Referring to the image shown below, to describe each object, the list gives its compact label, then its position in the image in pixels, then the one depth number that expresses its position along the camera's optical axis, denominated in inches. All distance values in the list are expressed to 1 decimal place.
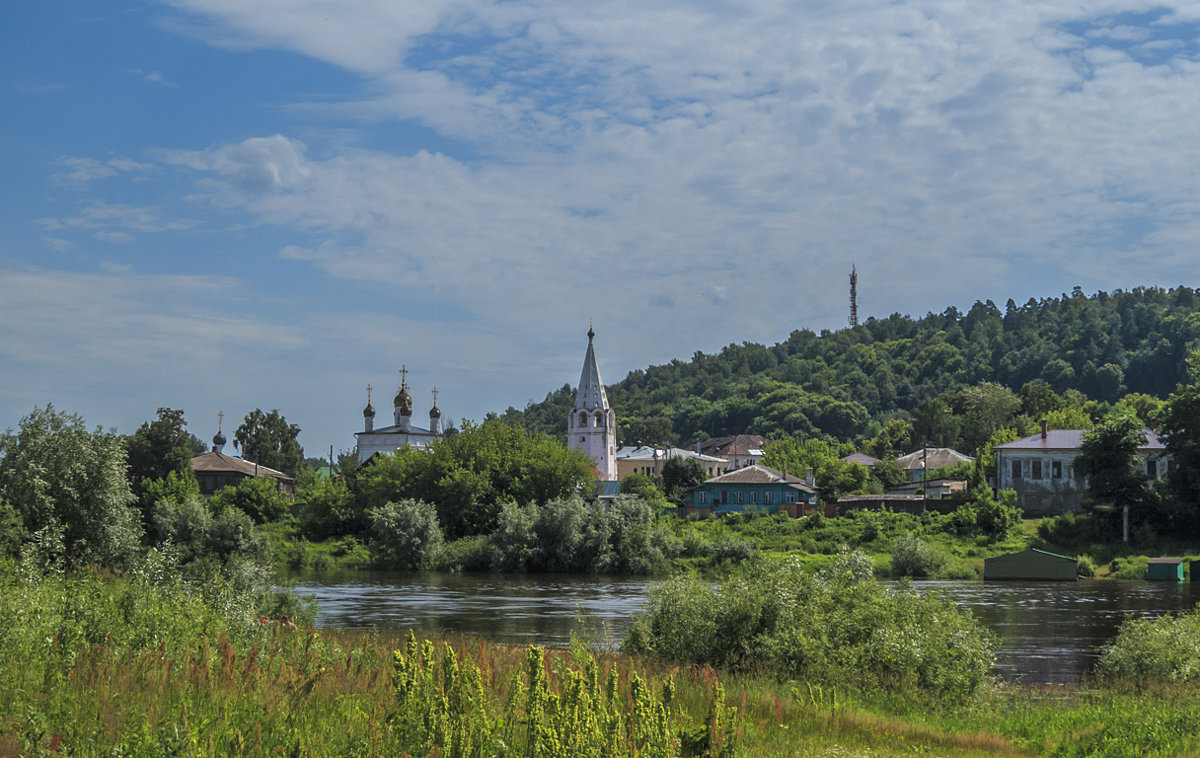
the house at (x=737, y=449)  6190.9
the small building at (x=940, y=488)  3782.0
